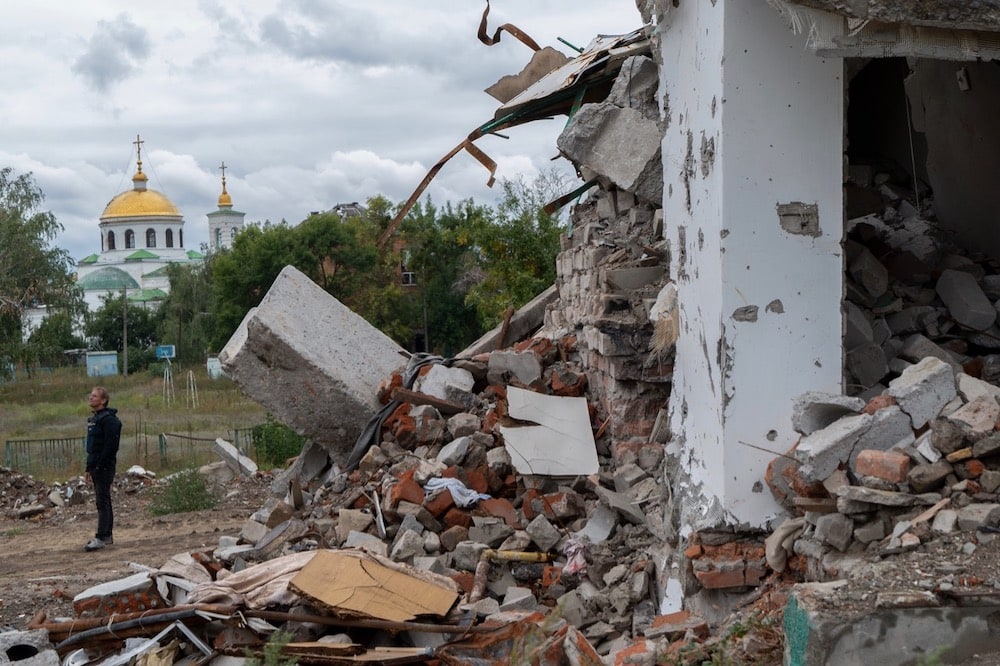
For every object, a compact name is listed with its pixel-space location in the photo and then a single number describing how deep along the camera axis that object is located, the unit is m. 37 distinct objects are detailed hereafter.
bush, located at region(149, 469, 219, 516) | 12.31
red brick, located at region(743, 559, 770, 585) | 5.56
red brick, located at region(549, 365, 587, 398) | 8.11
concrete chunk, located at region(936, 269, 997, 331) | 6.45
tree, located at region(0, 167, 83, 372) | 33.69
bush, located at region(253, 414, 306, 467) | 16.81
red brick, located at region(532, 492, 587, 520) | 7.28
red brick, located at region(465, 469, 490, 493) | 7.71
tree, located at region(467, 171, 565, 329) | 21.98
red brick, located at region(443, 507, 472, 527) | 7.45
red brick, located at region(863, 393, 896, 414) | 5.11
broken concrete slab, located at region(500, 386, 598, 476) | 7.57
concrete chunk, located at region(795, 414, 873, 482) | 5.02
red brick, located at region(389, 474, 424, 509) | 7.59
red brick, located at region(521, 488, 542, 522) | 7.45
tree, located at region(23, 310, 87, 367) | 34.58
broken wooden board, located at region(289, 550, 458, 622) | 6.07
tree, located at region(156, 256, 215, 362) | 50.75
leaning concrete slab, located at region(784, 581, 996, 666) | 4.01
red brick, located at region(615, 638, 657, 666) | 5.07
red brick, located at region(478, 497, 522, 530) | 7.45
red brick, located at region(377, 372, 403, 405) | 8.88
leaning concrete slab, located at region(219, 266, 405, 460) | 8.64
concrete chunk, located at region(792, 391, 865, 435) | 5.32
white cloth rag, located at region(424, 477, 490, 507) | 7.52
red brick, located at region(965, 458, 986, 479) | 4.63
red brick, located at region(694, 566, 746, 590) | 5.61
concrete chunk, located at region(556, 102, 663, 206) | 7.23
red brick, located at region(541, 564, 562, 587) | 6.88
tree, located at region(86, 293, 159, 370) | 55.44
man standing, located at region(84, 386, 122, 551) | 9.79
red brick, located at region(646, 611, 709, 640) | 5.38
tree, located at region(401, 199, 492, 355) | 39.97
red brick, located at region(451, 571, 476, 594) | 6.84
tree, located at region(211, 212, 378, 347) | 39.22
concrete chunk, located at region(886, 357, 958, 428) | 5.05
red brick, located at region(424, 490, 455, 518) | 7.52
